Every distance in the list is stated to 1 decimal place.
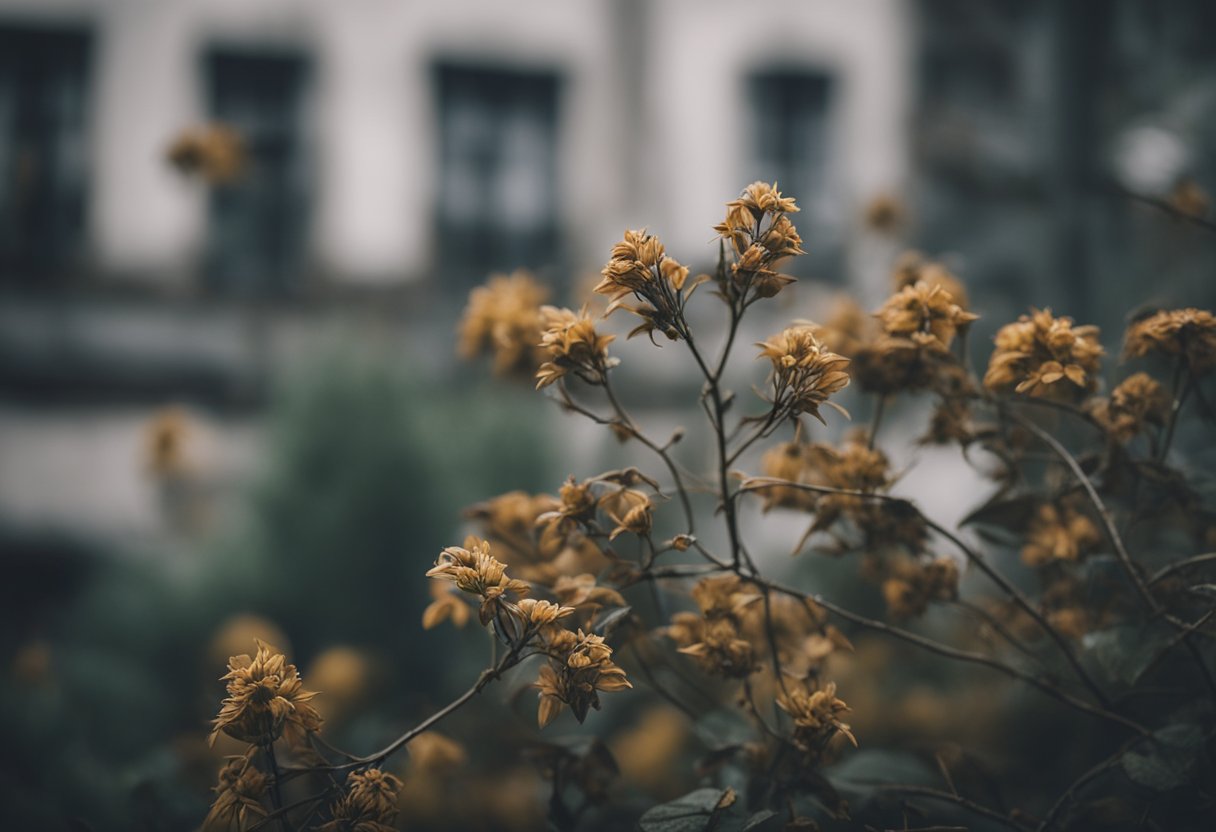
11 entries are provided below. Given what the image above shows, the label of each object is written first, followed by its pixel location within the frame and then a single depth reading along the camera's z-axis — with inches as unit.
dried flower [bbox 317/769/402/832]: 29.7
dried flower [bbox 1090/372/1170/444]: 34.9
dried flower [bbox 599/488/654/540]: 31.1
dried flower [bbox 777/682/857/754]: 32.1
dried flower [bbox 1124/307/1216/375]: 33.6
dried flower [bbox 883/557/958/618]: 37.1
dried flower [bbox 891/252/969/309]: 40.7
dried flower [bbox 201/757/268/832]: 29.5
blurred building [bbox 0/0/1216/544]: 197.0
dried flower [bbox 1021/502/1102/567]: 36.3
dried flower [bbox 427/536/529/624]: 29.5
